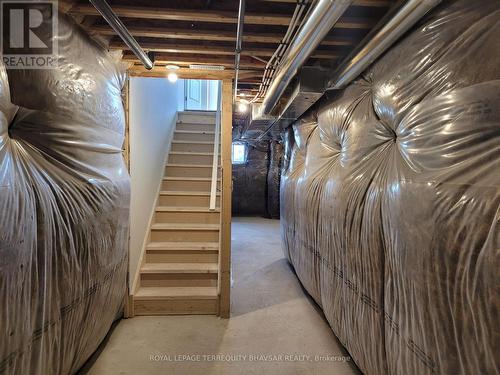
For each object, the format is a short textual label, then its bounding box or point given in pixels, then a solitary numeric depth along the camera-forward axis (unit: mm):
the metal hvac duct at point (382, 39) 1066
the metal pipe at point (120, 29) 1239
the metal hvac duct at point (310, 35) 1113
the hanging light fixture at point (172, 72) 2217
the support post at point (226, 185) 2355
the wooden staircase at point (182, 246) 2355
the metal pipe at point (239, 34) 1231
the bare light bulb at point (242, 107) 4071
